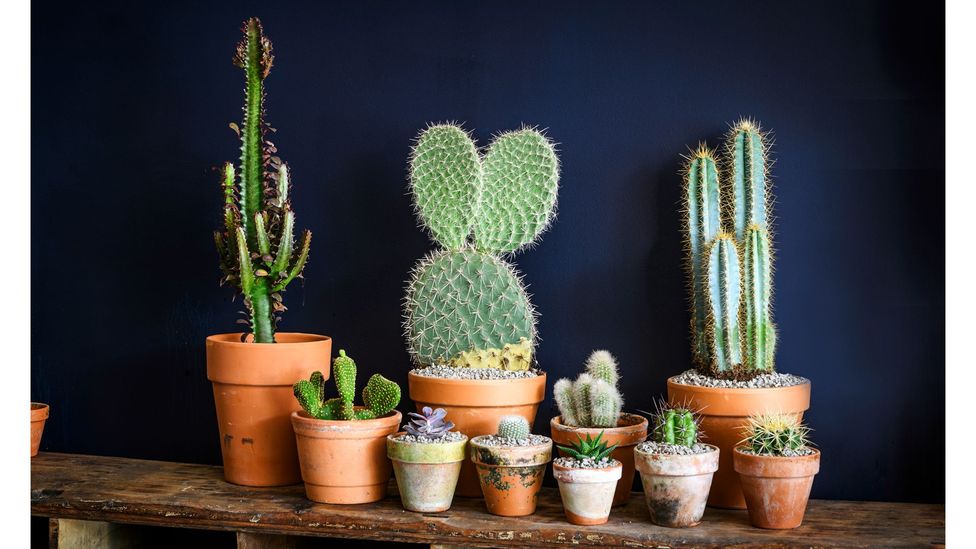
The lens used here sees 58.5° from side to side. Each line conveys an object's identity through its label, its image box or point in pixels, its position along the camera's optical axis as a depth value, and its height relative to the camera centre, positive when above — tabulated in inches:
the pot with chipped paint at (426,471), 76.4 -18.0
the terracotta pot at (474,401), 81.7 -12.7
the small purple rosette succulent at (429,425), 77.8 -14.3
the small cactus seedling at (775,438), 73.7 -14.4
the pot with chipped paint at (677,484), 72.7 -18.1
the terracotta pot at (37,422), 94.9 -17.3
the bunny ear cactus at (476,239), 84.6 +2.8
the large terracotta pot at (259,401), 84.1 -13.3
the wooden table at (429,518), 71.8 -22.0
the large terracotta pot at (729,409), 78.4 -12.8
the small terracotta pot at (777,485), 72.4 -18.1
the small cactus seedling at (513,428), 77.3 -14.3
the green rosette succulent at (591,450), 75.3 -15.8
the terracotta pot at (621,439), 79.2 -15.7
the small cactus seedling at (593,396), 79.7 -11.9
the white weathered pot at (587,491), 73.0 -18.9
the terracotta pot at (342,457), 78.6 -17.4
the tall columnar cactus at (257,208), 86.6 +5.7
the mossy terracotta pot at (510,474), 75.3 -18.0
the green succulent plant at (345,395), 79.8 -12.0
